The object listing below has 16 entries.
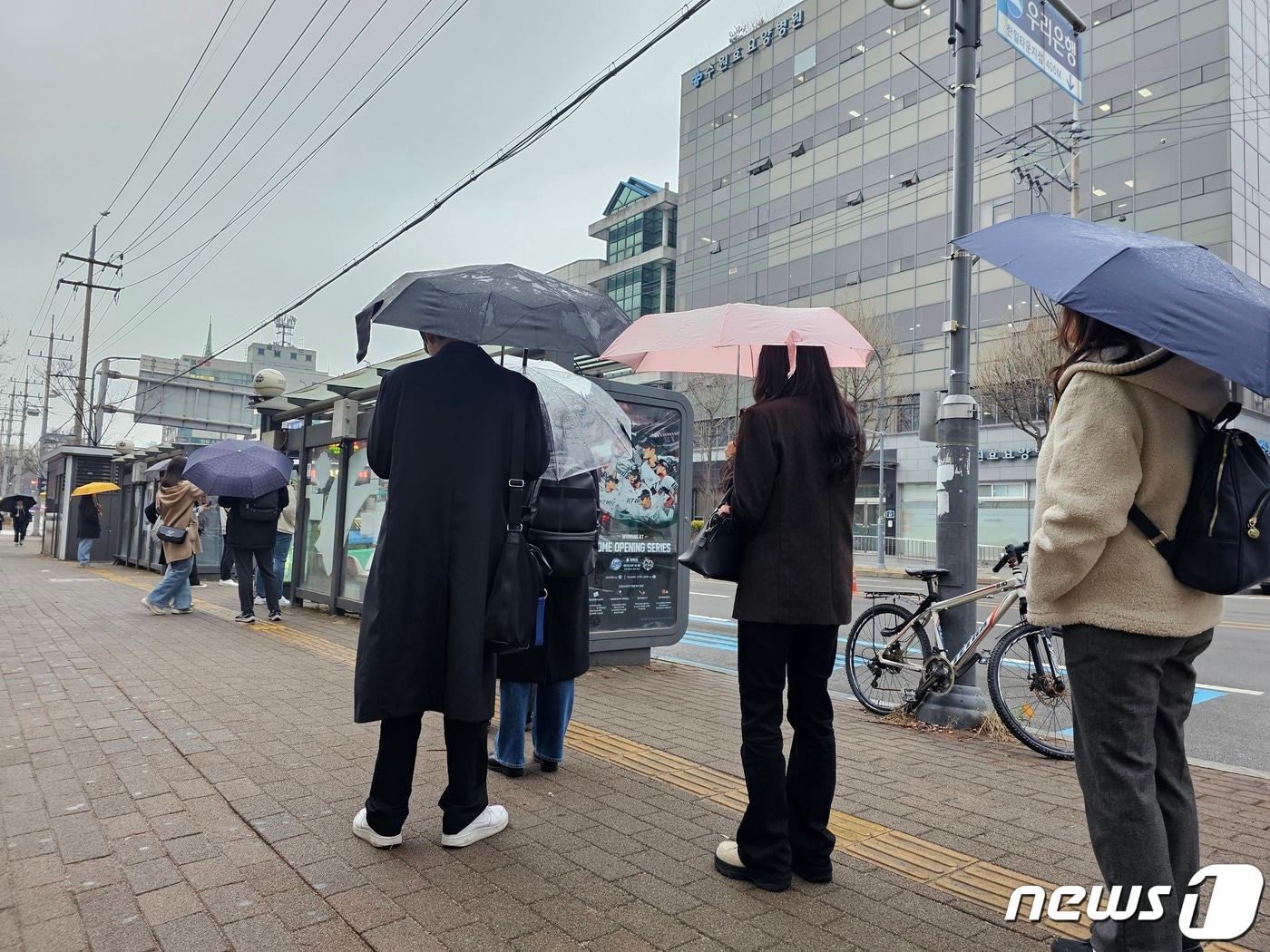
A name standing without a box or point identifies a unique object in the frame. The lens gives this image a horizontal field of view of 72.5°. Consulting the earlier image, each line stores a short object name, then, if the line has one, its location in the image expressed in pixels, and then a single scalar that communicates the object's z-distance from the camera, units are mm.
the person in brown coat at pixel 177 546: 9922
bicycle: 4910
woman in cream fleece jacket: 2178
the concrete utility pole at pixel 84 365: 30139
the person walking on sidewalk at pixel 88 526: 19328
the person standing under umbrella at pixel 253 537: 9086
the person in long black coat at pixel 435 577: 3037
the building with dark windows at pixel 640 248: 52094
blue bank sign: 6184
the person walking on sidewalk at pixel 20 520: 29108
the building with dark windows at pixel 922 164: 28234
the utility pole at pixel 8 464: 69188
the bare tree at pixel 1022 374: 24469
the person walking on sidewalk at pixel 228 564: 12547
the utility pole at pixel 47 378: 39312
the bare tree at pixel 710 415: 37119
